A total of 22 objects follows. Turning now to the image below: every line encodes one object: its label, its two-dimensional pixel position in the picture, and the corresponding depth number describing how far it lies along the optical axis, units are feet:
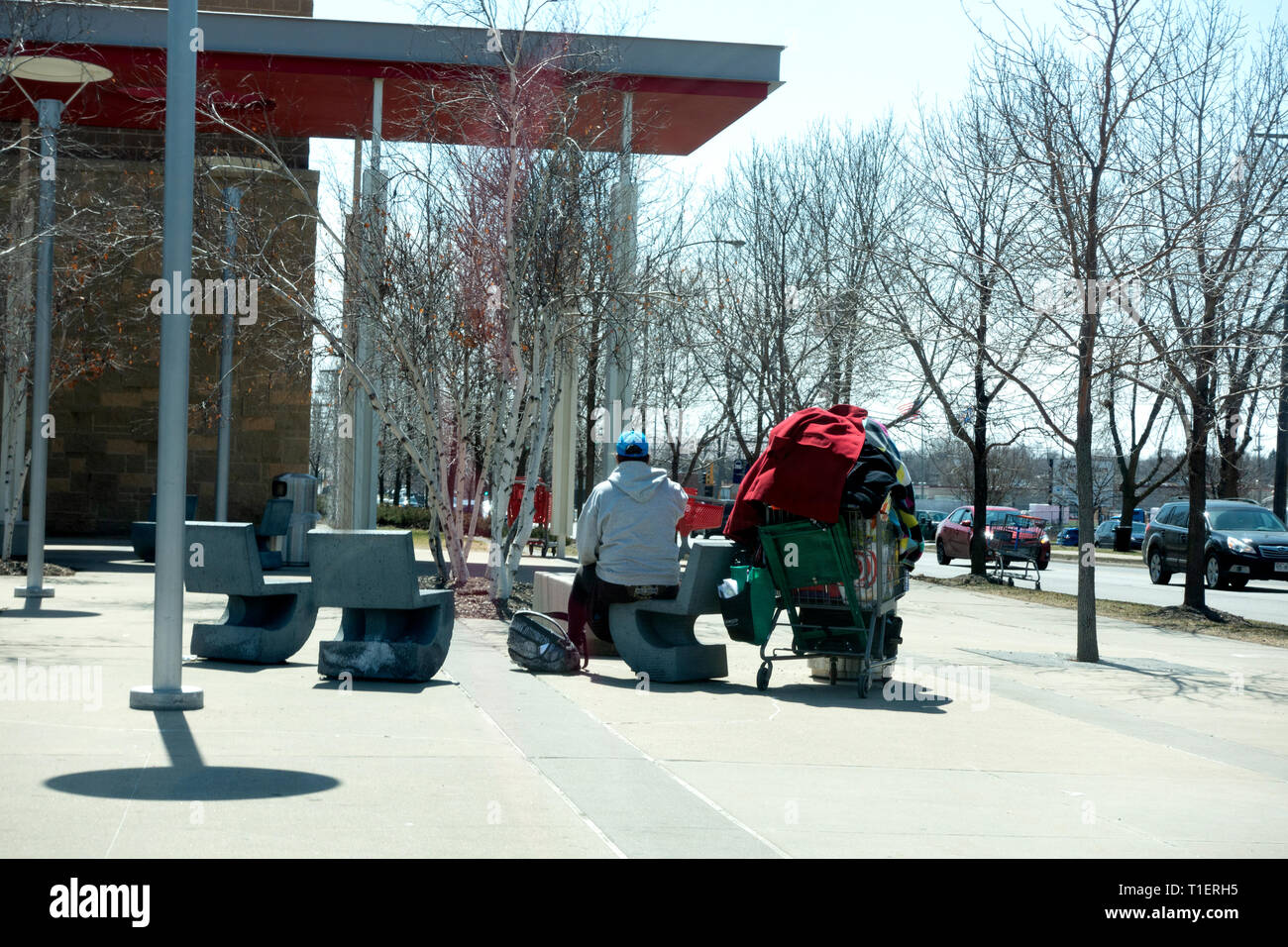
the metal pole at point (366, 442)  62.90
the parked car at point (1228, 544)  89.86
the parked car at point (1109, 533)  219.41
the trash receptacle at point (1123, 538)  186.75
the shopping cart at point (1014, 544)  87.10
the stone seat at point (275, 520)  74.33
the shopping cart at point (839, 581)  32.42
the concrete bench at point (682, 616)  33.60
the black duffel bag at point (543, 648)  34.58
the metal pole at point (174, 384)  26.53
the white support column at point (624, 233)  55.72
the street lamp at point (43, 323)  48.47
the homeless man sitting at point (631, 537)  34.24
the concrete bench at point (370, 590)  31.76
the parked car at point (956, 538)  118.93
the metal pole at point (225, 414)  67.01
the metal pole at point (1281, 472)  111.75
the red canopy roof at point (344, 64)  77.36
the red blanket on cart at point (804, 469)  31.83
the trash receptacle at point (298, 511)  75.31
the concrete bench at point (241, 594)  33.94
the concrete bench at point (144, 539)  73.56
